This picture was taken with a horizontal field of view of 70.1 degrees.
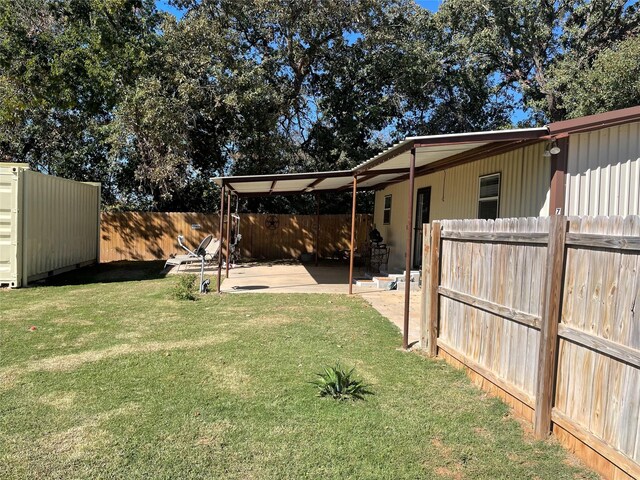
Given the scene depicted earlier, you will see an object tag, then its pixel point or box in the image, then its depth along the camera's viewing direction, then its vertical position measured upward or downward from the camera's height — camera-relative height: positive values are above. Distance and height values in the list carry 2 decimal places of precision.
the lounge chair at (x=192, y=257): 11.10 -1.02
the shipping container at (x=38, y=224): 8.98 -0.24
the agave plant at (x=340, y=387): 3.75 -1.36
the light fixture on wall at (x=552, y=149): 5.89 +1.09
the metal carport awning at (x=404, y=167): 5.33 +1.09
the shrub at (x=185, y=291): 8.02 -1.31
